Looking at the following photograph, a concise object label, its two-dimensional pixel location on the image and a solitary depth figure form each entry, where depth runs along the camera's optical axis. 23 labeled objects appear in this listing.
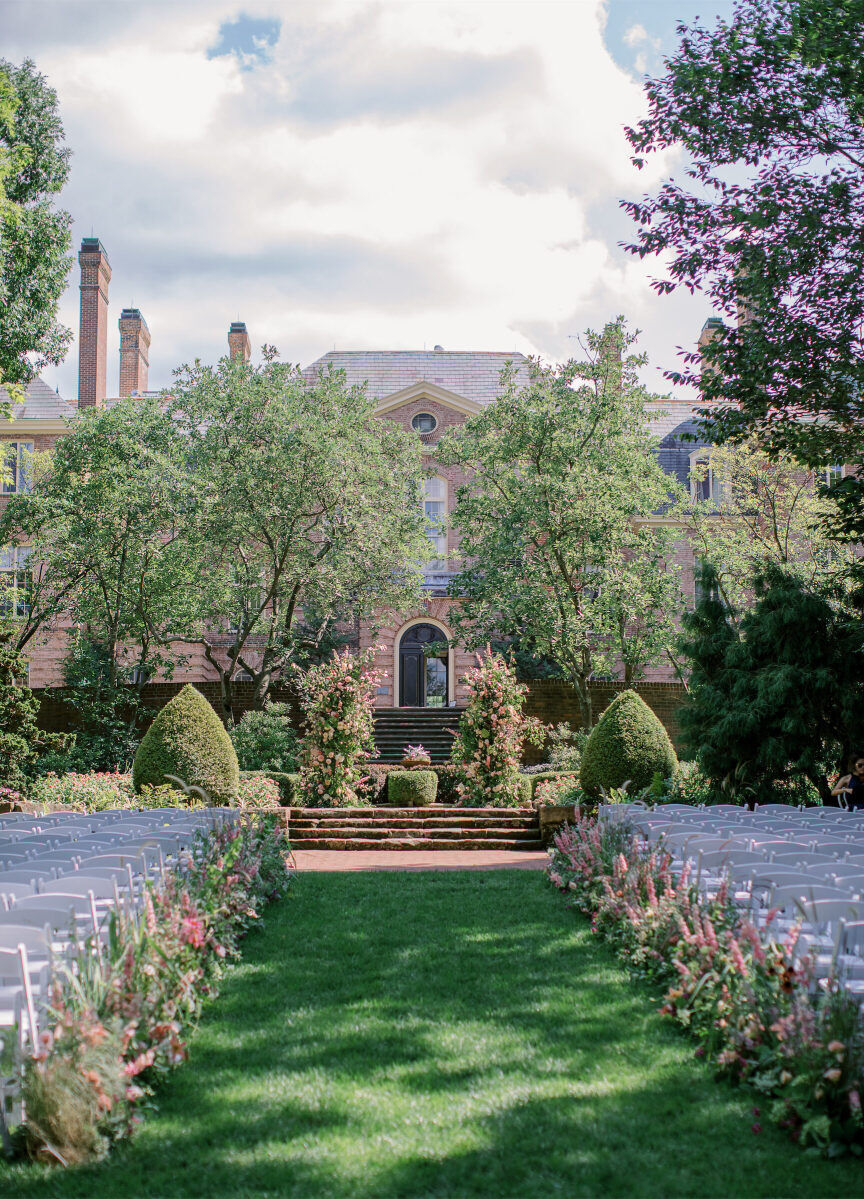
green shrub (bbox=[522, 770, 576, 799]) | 18.22
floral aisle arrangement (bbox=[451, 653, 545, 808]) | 17.27
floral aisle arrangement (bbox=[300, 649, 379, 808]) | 16.80
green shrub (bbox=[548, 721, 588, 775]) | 21.20
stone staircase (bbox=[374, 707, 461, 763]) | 24.19
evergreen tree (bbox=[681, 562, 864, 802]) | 14.34
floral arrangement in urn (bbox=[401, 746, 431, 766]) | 20.92
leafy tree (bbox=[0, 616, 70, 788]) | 17.56
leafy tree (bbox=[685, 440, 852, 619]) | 23.02
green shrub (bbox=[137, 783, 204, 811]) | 14.10
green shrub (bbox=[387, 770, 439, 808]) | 18.12
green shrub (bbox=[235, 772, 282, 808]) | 15.50
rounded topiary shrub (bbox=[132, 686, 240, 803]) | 14.84
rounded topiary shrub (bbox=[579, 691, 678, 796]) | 15.52
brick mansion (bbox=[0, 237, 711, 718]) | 30.73
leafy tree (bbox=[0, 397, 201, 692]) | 20.69
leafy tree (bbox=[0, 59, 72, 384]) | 15.63
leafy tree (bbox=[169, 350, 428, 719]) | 20.12
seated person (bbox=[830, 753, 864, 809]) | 12.95
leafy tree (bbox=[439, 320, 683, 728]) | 20.50
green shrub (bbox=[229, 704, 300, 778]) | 19.56
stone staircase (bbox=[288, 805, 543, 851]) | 15.46
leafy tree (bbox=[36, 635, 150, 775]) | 20.12
